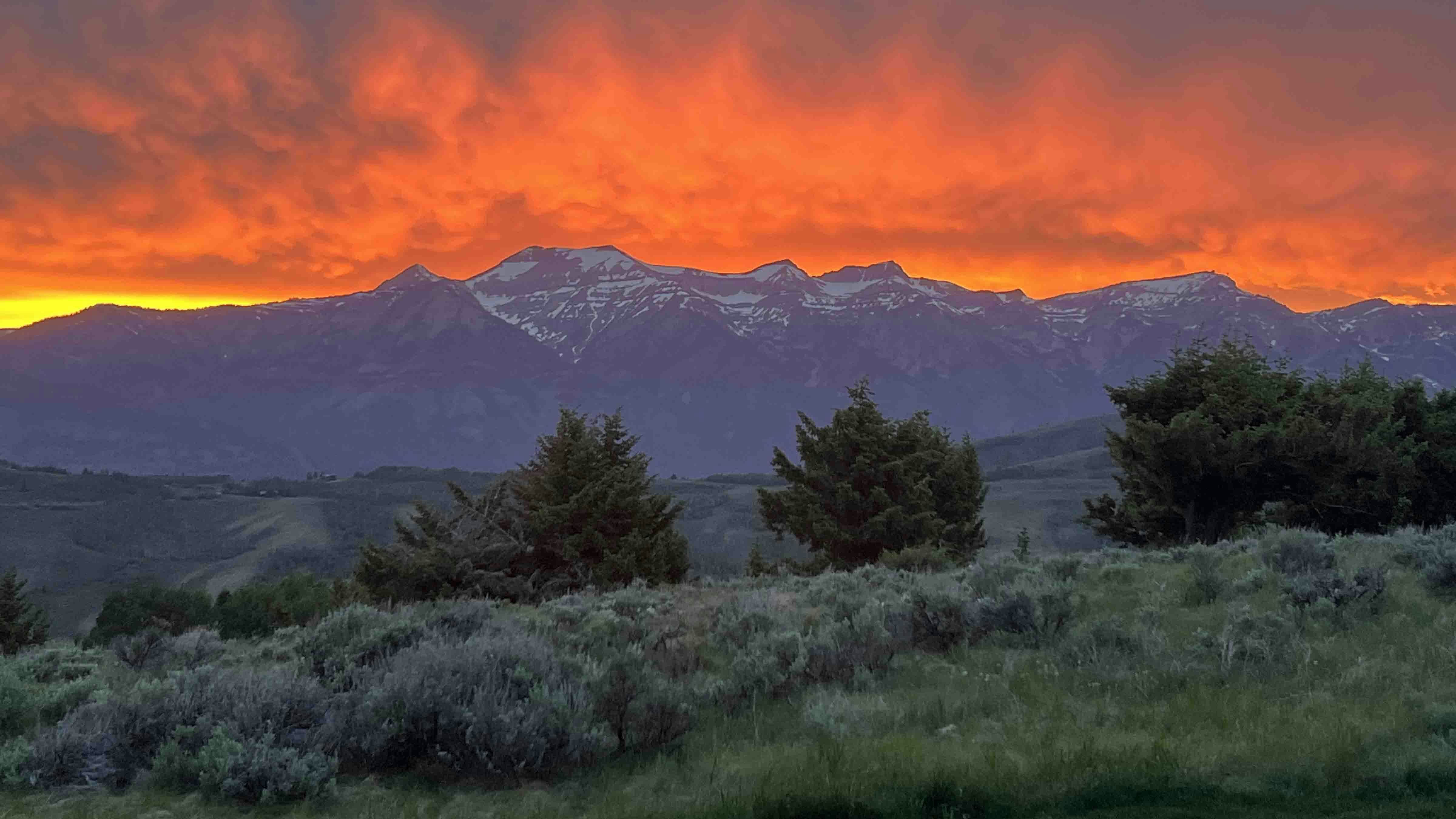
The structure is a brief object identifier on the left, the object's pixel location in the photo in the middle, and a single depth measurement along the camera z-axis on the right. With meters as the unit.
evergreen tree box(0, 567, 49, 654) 36.78
